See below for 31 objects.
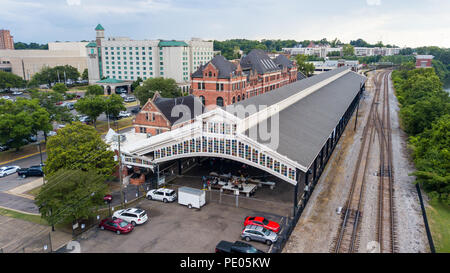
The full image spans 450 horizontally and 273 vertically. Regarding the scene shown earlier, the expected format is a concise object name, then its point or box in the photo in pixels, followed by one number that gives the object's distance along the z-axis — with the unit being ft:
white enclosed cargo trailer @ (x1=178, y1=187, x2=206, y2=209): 106.01
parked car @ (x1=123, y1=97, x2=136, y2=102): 339.20
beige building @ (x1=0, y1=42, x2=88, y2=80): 437.17
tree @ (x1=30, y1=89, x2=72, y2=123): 189.08
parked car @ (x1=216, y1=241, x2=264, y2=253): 78.02
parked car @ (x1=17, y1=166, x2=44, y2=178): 136.14
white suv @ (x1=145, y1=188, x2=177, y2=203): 111.65
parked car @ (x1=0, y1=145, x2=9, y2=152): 171.99
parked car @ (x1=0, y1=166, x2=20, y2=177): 138.87
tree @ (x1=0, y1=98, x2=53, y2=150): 154.10
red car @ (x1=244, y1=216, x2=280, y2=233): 91.20
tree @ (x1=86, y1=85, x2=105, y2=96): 309.83
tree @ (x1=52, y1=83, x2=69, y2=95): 330.34
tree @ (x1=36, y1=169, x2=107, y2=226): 87.35
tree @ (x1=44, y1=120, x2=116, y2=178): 110.73
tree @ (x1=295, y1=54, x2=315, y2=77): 464.65
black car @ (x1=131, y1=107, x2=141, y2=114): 275.18
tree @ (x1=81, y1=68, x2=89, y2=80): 466.70
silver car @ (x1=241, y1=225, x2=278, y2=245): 86.33
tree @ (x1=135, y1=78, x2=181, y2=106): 271.49
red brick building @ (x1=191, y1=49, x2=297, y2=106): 220.02
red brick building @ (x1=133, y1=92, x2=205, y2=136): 163.53
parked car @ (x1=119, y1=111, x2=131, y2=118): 257.01
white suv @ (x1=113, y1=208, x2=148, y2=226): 95.66
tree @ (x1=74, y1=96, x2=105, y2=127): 206.80
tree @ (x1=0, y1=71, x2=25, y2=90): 364.99
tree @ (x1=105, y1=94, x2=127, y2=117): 215.72
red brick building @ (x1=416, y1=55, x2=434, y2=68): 523.38
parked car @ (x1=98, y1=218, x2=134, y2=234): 91.15
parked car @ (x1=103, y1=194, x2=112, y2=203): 111.96
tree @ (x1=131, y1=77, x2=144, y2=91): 369.05
